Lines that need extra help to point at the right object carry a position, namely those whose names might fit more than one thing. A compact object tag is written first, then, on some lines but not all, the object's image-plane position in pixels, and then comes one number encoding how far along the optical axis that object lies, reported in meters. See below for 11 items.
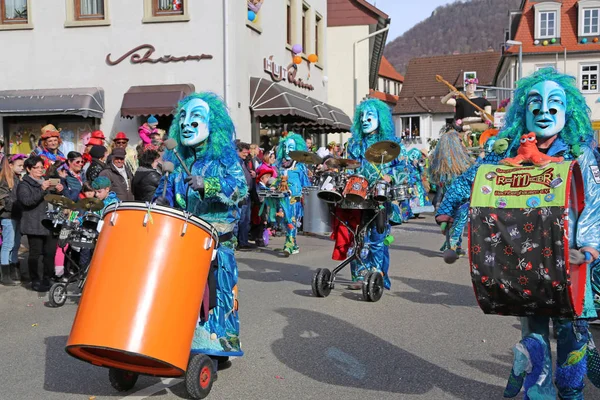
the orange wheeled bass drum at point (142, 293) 4.33
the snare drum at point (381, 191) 7.92
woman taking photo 8.84
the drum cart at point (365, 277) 8.03
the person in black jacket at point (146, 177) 9.77
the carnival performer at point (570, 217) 4.18
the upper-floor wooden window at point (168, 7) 17.77
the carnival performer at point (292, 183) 12.27
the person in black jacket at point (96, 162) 9.64
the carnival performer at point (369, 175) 8.28
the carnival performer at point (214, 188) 5.27
